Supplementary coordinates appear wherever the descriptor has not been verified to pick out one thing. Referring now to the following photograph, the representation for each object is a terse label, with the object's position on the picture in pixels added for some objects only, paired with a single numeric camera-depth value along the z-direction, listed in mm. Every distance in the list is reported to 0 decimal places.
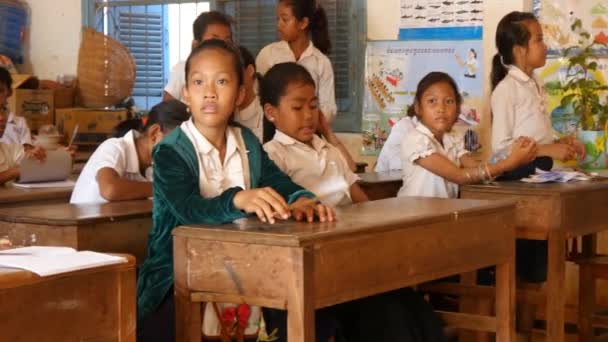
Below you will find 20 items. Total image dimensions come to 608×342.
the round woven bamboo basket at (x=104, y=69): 7051
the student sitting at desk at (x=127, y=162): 3531
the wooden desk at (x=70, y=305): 1896
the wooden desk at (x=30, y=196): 3803
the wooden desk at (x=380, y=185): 4164
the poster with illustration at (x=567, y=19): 5406
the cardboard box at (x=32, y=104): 6902
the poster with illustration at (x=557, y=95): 5480
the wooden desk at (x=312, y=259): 2348
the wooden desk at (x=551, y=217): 3662
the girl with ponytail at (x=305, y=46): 5078
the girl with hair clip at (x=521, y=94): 4203
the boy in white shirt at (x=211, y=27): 4590
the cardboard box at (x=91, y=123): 6867
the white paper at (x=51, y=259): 1965
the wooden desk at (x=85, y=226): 2996
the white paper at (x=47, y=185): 4152
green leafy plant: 5215
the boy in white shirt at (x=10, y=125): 5246
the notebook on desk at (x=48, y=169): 4289
